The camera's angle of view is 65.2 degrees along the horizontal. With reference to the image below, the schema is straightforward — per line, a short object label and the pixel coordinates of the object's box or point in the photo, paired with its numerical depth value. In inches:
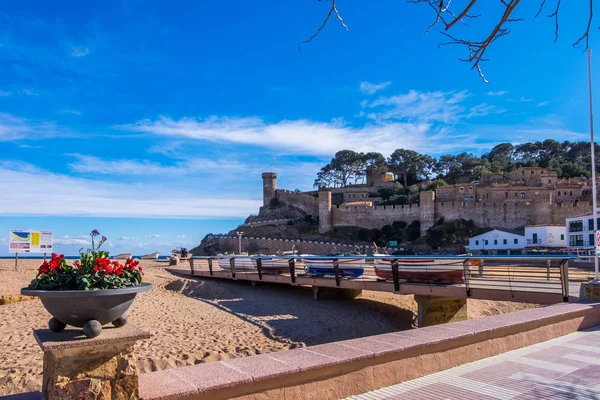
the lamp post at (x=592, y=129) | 377.2
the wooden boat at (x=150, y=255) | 1840.8
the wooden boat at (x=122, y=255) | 1246.8
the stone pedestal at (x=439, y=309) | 482.9
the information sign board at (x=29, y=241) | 967.3
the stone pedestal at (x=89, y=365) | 101.4
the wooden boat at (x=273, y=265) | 743.1
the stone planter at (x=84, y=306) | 107.7
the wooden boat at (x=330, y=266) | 588.9
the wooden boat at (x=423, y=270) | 477.7
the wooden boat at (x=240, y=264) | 799.7
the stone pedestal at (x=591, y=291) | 270.4
